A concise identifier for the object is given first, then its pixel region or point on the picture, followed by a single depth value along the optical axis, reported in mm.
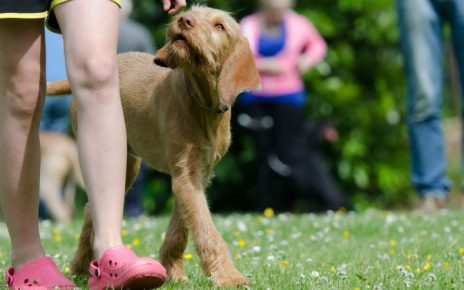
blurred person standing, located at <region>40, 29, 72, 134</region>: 19250
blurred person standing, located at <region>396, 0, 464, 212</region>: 15164
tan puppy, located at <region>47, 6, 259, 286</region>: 8448
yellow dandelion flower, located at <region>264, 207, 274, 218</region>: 16706
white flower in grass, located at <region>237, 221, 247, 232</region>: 13344
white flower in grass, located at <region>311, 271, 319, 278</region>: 8219
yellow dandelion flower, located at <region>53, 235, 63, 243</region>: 13141
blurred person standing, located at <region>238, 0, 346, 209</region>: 19766
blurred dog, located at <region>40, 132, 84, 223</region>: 21000
